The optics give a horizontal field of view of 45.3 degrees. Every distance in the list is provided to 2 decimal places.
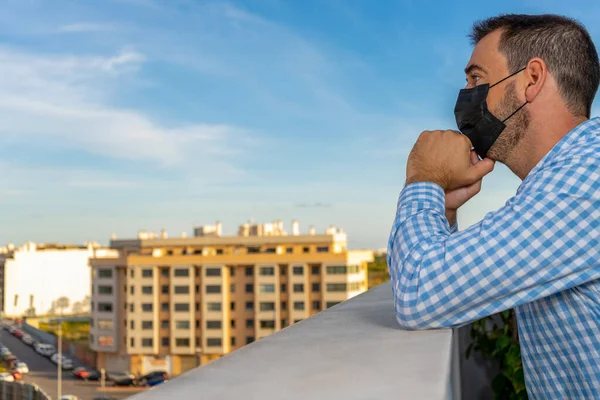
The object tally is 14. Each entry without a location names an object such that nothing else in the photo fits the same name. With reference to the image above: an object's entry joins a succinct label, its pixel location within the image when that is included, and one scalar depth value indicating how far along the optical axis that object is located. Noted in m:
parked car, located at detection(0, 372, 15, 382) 46.07
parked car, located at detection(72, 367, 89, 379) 48.94
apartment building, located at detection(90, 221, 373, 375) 44.06
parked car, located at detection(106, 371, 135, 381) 45.06
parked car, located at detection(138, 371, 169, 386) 43.38
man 1.08
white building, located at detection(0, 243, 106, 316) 68.88
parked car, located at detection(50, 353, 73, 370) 52.09
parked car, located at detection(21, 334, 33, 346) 61.06
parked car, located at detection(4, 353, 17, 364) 53.95
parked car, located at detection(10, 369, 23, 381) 47.85
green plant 2.20
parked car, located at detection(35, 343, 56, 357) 57.53
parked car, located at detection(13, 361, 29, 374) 50.16
